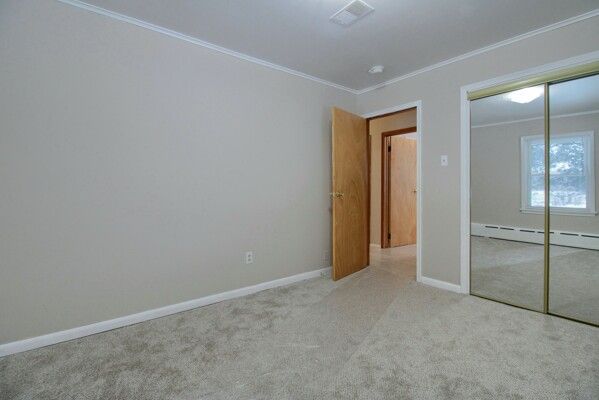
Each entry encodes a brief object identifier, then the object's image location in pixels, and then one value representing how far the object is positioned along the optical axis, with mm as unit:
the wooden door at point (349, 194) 3059
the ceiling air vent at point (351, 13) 1867
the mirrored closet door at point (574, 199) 2150
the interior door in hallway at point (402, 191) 4820
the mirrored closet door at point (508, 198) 2381
